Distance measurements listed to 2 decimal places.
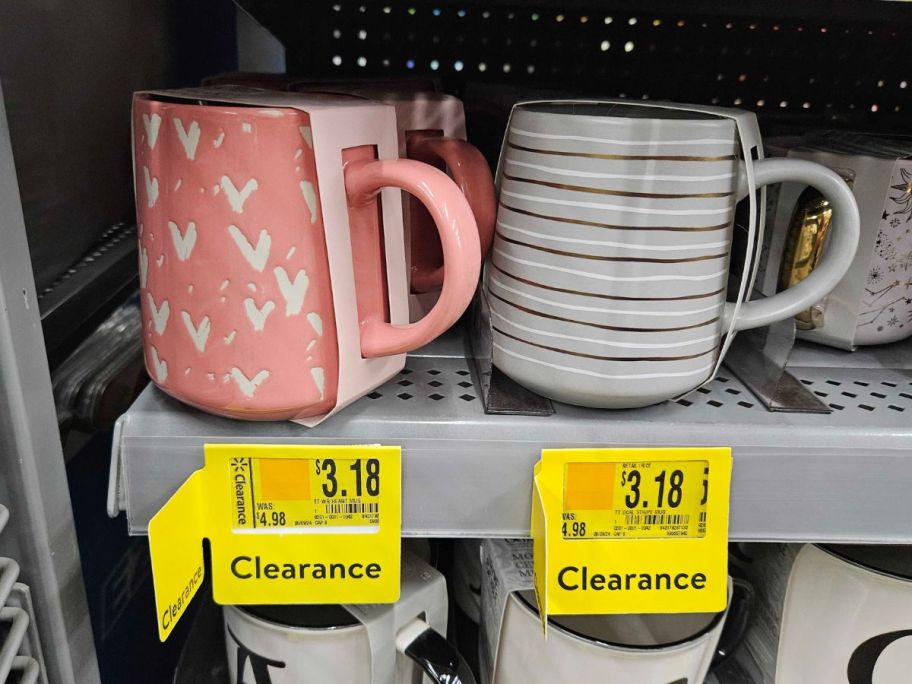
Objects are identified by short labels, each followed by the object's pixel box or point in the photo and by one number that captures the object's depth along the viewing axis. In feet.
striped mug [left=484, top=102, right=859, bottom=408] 1.28
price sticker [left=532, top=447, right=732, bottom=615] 1.41
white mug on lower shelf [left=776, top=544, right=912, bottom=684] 1.68
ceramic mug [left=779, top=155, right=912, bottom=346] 1.63
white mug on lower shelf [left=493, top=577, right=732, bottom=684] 1.65
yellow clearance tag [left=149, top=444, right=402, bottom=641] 1.39
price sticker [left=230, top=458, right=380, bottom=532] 1.40
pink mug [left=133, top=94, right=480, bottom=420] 1.22
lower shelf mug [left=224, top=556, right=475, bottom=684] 1.65
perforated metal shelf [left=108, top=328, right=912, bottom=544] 1.39
